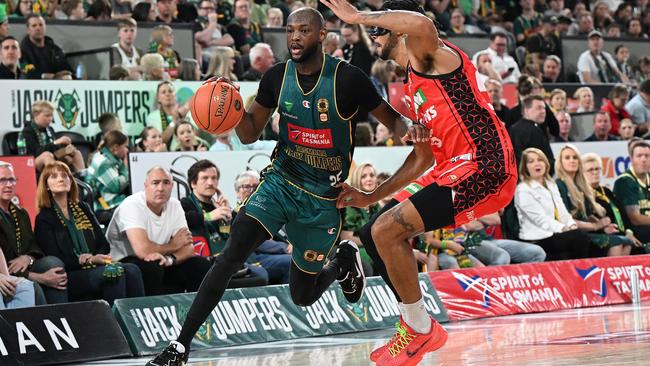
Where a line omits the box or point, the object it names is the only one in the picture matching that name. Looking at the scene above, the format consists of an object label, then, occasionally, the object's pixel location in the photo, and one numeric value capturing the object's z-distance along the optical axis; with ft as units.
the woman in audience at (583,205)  46.24
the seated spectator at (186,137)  40.52
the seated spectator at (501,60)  61.21
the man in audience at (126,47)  46.62
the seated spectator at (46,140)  37.68
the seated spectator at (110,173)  37.65
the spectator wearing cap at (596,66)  66.85
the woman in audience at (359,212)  38.83
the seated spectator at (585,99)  57.82
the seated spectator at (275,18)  59.36
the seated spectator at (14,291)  29.76
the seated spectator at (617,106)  57.31
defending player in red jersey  22.67
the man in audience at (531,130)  46.26
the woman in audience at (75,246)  32.30
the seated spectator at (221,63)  47.57
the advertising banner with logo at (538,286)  38.96
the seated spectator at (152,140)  38.96
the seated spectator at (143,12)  53.26
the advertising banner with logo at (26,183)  34.17
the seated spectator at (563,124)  52.26
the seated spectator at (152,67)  45.16
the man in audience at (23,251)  31.24
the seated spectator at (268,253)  36.85
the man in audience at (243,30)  56.59
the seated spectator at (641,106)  58.59
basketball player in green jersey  24.32
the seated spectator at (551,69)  62.75
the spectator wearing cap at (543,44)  67.33
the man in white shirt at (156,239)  33.91
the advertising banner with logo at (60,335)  28.14
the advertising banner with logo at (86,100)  39.65
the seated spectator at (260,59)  50.53
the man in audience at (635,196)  48.60
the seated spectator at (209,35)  54.29
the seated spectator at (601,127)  53.62
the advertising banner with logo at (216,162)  36.50
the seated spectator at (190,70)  47.75
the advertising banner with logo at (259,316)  31.01
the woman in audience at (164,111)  42.34
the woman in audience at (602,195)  47.52
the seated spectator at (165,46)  48.34
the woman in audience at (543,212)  44.06
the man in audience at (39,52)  45.78
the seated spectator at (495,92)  48.55
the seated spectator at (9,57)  42.80
